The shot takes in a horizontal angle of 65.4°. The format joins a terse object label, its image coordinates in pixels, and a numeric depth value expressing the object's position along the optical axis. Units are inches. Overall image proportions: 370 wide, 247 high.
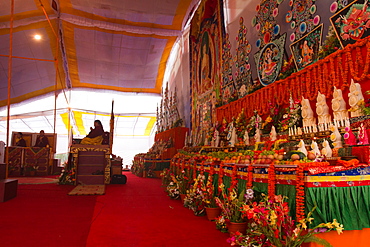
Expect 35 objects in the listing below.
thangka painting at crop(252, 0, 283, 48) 246.1
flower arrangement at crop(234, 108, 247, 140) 267.1
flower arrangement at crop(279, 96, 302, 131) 194.1
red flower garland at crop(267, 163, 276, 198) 107.7
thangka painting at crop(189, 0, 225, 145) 368.8
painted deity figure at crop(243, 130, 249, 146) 248.4
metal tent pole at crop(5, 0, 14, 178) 222.7
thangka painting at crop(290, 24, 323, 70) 193.6
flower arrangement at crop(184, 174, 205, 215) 169.0
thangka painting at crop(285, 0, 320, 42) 199.6
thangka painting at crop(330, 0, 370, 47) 153.2
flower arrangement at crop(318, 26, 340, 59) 172.2
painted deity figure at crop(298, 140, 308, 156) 127.8
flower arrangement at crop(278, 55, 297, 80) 217.0
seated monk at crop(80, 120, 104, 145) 332.2
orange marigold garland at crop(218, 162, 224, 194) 160.5
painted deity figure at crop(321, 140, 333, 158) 128.7
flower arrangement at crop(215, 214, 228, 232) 132.3
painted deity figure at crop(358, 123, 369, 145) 128.4
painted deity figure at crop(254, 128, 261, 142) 231.6
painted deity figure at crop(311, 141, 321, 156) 127.1
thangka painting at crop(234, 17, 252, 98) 288.1
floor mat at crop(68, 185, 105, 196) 240.6
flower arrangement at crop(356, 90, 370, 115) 137.8
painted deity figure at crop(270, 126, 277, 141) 209.8
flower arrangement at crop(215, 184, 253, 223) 120.2
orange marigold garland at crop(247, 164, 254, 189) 123.9
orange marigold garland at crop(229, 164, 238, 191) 139.9
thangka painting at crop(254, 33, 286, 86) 235.5
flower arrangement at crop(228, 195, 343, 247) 88.0
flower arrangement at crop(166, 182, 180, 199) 229.1
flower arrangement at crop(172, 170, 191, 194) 221.8
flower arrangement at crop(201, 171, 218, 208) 159.5
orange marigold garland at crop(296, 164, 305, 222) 91.4
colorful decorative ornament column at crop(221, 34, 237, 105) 321.4
